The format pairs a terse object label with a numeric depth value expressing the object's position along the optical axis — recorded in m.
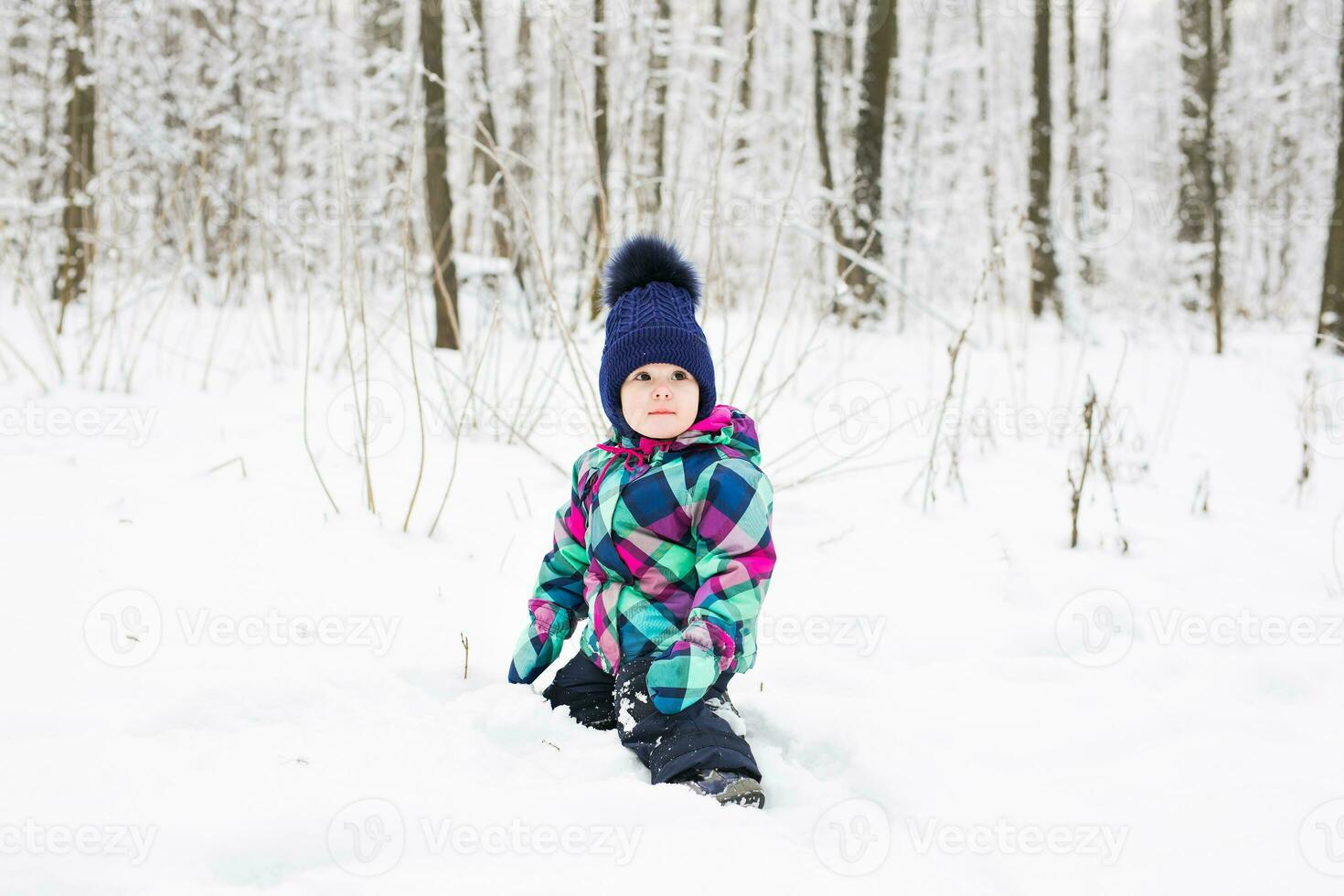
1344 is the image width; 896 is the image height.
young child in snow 1.28
